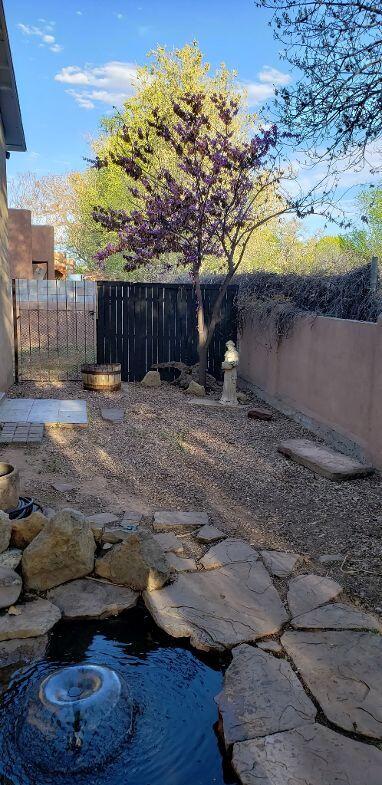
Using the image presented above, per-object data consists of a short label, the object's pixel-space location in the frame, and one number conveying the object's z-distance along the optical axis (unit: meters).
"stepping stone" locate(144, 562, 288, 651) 3.27
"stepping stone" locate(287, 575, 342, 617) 3.58
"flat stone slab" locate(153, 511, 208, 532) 4.70
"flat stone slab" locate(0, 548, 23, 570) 3.80
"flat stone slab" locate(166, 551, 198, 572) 4.02
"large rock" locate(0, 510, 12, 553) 3.88
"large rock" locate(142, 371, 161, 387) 11.43
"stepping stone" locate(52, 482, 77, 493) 5.43
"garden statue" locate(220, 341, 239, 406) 9.81
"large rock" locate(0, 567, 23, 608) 3.52
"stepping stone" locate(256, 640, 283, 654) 3.14
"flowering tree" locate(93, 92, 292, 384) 10.12
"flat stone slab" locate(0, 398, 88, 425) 7.91
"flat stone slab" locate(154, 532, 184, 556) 4.29
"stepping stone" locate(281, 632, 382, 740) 2.61
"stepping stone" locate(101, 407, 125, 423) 8.28
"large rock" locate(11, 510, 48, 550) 3.98
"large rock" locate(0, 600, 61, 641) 3.25
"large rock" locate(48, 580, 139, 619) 3.51
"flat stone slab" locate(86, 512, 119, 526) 4.71
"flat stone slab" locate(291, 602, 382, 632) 3.33
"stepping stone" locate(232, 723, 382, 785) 2.26
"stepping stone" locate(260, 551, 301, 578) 4.01
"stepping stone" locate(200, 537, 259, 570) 4.12
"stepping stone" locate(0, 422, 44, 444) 6.81
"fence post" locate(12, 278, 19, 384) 11.11
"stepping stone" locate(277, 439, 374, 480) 5.98
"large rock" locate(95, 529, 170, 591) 3.76
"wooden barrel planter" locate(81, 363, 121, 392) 10.44
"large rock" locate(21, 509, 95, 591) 3.75
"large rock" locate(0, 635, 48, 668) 3.07
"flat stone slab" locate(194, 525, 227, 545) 4.50
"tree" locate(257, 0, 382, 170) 4.31
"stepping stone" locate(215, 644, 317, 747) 2.56
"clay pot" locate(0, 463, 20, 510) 4.37
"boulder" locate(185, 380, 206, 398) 10.67
